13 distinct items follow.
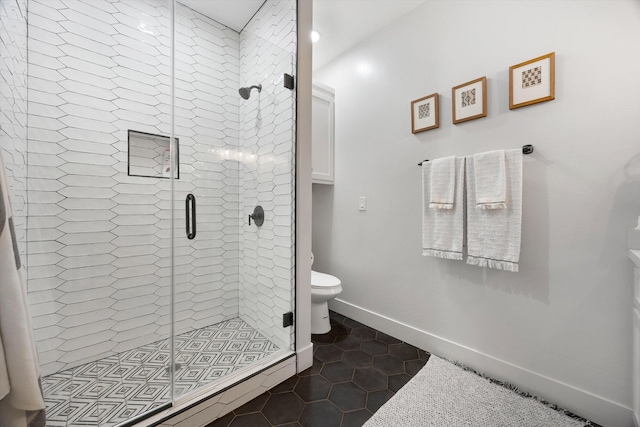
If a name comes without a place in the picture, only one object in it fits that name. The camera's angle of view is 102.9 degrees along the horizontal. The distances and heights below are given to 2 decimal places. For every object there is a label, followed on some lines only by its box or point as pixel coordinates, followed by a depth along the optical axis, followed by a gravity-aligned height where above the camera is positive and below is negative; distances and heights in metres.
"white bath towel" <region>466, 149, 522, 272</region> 1.43 -0.07
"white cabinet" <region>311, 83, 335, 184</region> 2.38 +0.78
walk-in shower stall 1.45 +0.14
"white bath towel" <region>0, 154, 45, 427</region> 0.65 -0.35
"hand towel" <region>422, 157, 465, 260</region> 1.65 -0.07
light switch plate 2.29 +0.09
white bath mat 1.24 -1.01
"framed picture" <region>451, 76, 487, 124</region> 1.58 +0.73
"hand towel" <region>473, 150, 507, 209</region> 1.45 +0.20
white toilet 2.02 -0.67
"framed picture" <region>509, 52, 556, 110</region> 1.35 +0.73
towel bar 1.42 +0.37
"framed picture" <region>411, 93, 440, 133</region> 1.80 +0.73
